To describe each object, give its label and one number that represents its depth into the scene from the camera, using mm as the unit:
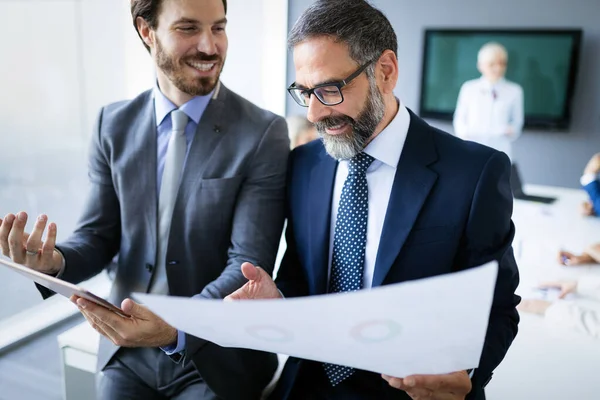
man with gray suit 1372
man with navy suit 1167
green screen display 5355
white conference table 1399
